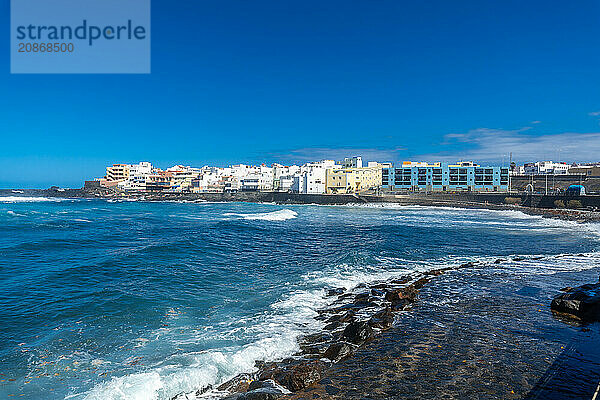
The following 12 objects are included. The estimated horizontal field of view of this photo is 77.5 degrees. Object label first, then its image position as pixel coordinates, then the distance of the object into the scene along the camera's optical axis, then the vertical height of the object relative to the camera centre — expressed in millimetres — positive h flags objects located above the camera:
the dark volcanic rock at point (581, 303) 10719 -3295
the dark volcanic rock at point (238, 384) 7612 -3961
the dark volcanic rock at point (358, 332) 9562 -3654
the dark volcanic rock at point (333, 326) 10778 -3866
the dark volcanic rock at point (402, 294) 13094 -3635
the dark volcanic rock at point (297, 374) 7359 -3762
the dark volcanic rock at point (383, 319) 10552 -3722
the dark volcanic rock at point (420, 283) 14820 -3647
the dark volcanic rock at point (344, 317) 11423 -3845
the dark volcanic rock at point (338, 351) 8682 -3743
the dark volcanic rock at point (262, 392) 7011 -3813
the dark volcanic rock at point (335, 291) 14312 -3803
